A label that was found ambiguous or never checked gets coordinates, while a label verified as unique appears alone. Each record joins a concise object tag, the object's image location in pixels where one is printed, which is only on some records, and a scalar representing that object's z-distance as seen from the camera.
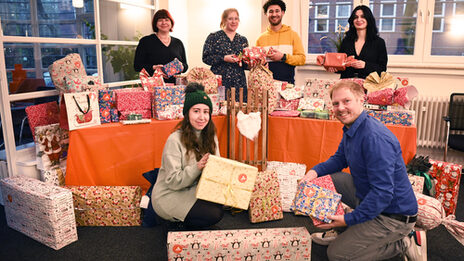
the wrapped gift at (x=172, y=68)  3.28
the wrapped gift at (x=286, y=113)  3.21
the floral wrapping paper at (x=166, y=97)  3.05
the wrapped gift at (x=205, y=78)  3.20
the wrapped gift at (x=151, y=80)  3.16
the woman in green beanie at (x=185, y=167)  2.23
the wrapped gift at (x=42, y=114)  2.84
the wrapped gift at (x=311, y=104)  3.25
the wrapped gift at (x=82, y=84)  2.82
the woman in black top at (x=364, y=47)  3.35
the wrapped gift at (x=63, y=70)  2.86
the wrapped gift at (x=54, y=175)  2.83
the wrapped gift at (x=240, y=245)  1.98
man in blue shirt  1.84
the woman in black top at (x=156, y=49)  3.49
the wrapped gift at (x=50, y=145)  2.81
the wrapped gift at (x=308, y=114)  3.14
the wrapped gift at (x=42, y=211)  2.40
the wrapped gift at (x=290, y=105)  3.38
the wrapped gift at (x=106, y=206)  2.68
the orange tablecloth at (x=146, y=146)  2.82
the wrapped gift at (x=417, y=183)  2.76
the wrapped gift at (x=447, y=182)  2.84
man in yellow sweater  3.61
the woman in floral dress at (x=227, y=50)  3.53
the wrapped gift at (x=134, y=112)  3.04
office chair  4.02
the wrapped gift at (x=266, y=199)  2.76
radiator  4.23
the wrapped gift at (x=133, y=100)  3.04
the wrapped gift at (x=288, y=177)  3.02
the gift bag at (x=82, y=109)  2.75
